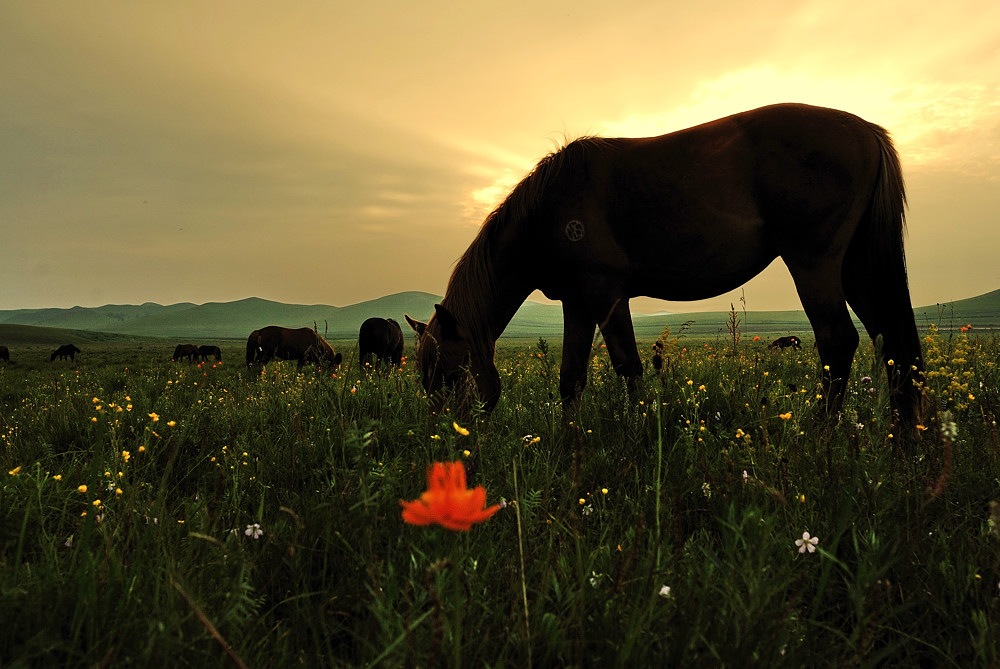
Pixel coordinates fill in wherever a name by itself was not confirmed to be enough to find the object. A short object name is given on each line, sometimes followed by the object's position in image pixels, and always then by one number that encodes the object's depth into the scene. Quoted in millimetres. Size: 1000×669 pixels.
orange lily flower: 744
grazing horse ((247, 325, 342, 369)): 21203
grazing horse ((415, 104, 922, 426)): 4406
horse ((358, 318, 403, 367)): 18609
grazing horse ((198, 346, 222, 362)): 29353
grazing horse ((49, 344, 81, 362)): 40406
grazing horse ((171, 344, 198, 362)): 29669
